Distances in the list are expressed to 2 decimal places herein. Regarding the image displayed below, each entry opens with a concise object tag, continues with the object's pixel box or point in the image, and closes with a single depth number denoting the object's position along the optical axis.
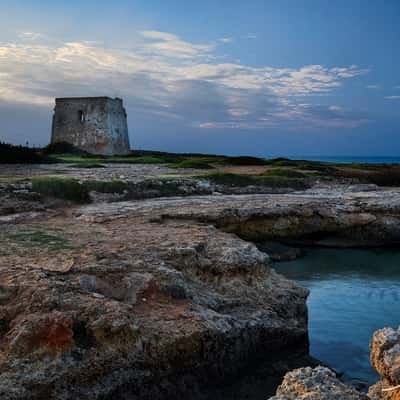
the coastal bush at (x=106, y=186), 13.14
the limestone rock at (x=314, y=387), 3.37
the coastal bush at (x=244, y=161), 28.41
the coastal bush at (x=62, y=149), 33.59
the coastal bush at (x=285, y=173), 19.14
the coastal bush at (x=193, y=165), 22.76
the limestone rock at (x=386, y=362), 3.70
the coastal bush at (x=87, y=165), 20.37
